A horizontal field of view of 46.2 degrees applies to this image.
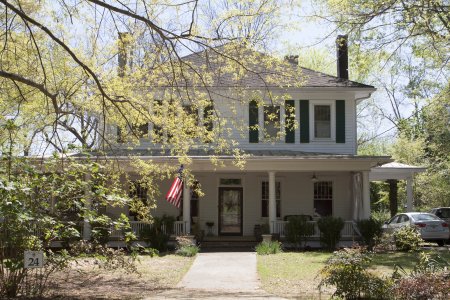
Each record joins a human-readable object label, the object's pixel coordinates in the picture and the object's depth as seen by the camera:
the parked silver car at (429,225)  19.69
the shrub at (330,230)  18.92
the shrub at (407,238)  17.22
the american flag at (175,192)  16.86
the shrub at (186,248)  17.16
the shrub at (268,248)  17.34
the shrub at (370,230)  18.88
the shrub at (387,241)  16.38
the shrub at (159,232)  18.67
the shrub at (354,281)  8.42
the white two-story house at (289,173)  19.62
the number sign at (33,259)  7.96
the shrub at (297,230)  19.08
